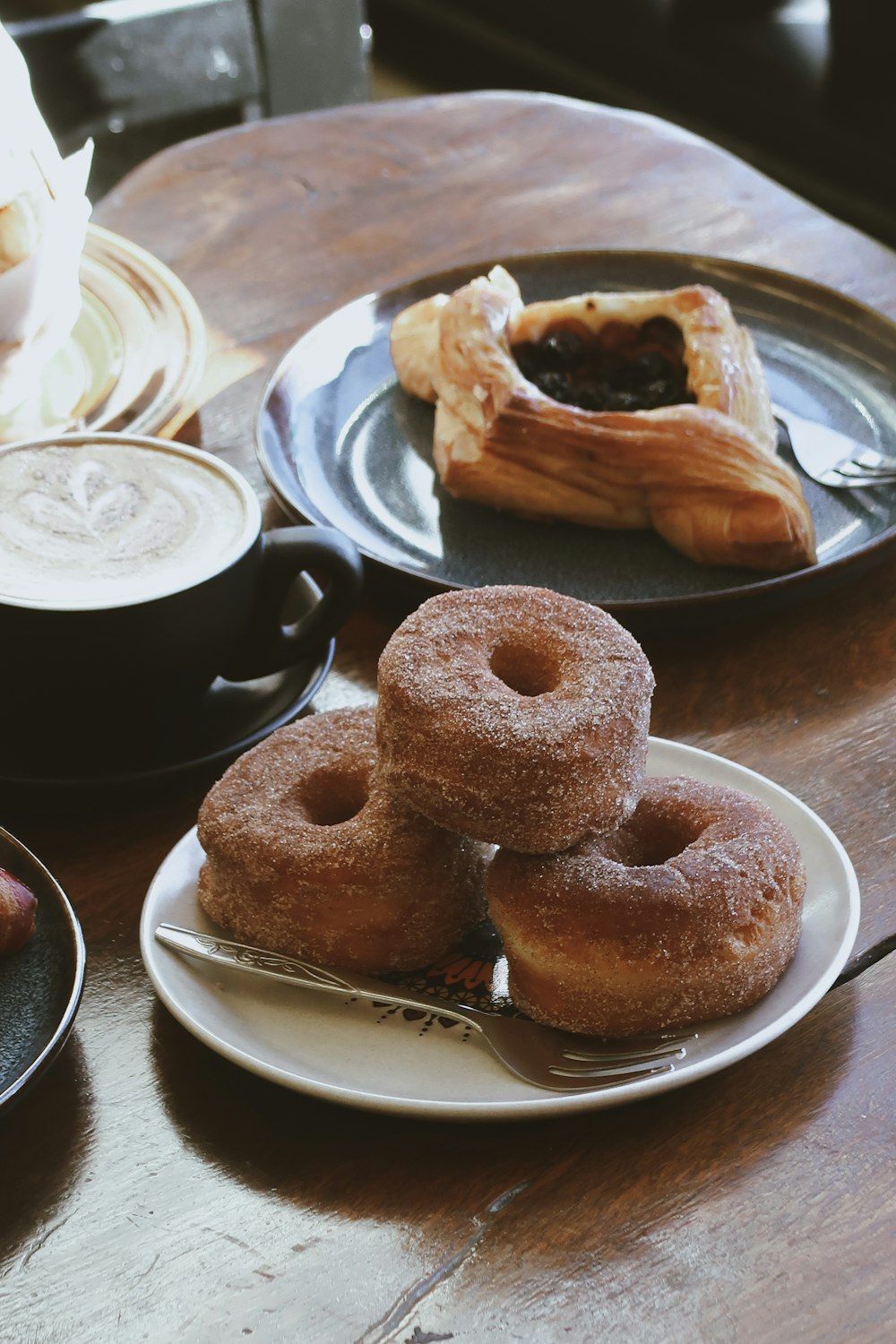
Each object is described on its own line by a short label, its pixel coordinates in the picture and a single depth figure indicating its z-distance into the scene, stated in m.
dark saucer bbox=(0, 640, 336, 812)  0.78
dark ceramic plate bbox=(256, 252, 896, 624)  0.89
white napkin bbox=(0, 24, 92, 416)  0.93
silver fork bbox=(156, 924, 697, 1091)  0.68
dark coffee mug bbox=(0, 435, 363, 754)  0.77
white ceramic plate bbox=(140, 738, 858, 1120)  0.67
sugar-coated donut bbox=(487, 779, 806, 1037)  0.69
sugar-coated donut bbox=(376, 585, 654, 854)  0.69
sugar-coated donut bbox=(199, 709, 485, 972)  0.71
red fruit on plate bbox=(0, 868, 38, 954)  0.71
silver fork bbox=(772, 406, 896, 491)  0.94
